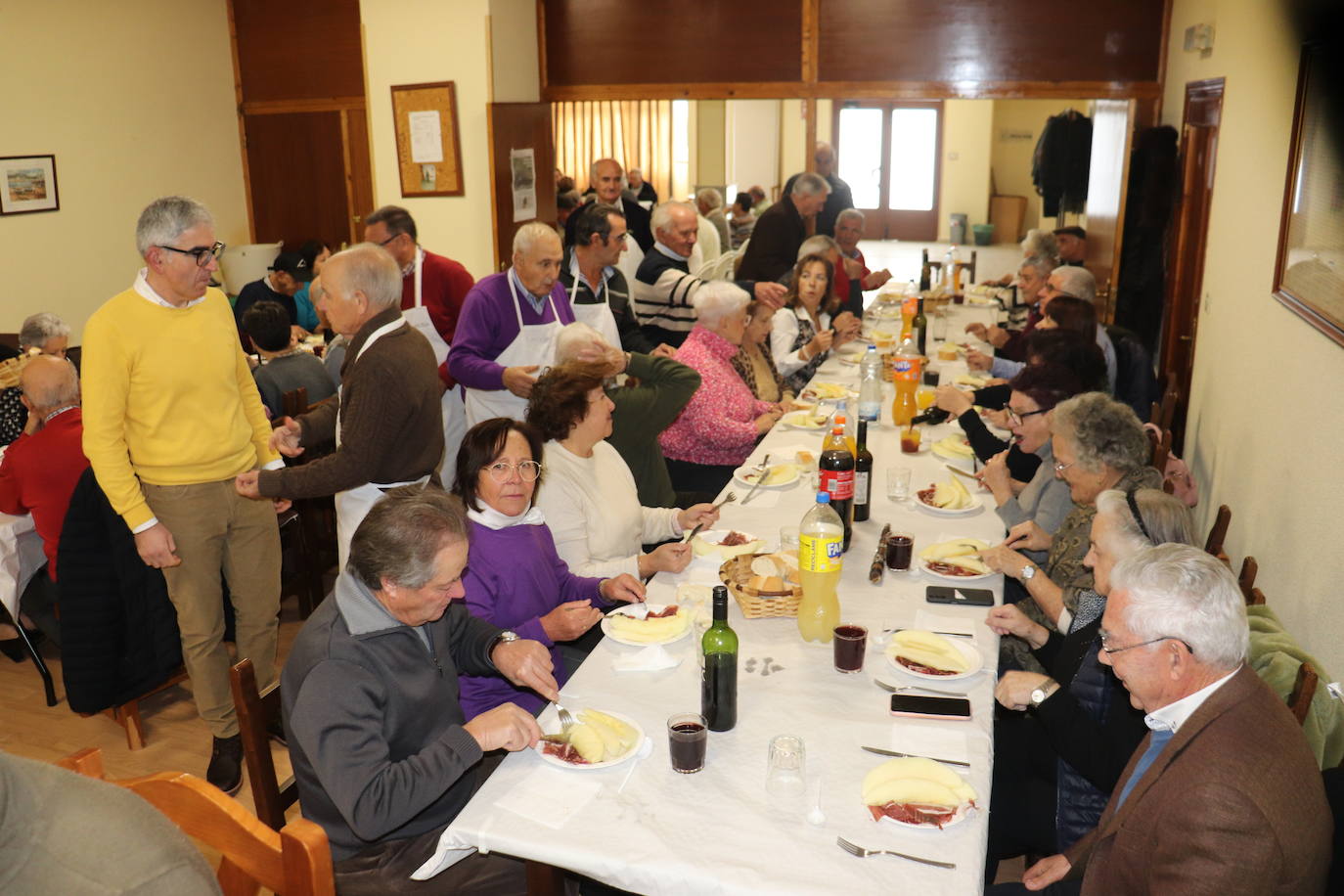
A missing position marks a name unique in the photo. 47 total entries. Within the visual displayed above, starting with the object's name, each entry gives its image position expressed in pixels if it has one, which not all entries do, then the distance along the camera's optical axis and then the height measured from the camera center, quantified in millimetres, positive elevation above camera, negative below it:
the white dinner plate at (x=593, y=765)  2020 -1102
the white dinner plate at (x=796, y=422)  4445 -1034
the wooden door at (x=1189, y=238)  5453 -366
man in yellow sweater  3051 -781
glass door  16844 +142
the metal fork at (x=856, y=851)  1782 -1123
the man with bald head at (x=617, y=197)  6797 -133
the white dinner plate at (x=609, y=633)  2531 -1081
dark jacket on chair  3422 -1403
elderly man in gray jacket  1944 -1011
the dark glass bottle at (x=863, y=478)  3332 -943
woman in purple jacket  2625 -946
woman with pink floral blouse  4387 -980
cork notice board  6820 +251
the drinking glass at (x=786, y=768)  1957 -1087
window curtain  13141 +515
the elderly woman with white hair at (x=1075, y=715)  2225 -1158
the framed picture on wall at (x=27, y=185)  6992 -10
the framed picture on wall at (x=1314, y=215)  3090 -144
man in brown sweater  3195 -662
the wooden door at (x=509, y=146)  6820 +213
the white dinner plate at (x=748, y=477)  3738 -1068
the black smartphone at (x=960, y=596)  2787 -1104
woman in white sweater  3074 -885
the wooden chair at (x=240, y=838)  1597 -993
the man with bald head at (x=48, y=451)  3576 -890
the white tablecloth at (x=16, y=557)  3873 -1353
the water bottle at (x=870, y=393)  4520 -924
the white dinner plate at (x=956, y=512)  3486 -1098
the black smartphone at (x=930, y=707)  2205 -1105
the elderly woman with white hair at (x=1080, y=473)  2807 -818
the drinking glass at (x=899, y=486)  3658 -1064
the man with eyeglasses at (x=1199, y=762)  1587 -927
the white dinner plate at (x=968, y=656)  2364 -1097
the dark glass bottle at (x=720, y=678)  2135 -1001
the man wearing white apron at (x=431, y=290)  4898 -526
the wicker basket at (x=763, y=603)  2652 -1056
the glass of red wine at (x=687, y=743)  1994 -1053
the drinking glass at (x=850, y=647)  2377 -1048
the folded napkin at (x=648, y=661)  2426 -1099
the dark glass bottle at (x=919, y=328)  5910 -852
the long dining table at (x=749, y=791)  1761 -1124
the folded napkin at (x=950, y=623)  2621 -1110
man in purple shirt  4273 -602
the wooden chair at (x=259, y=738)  2107 -1109
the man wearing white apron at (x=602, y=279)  4758 -476
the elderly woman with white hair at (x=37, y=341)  4547 -709
